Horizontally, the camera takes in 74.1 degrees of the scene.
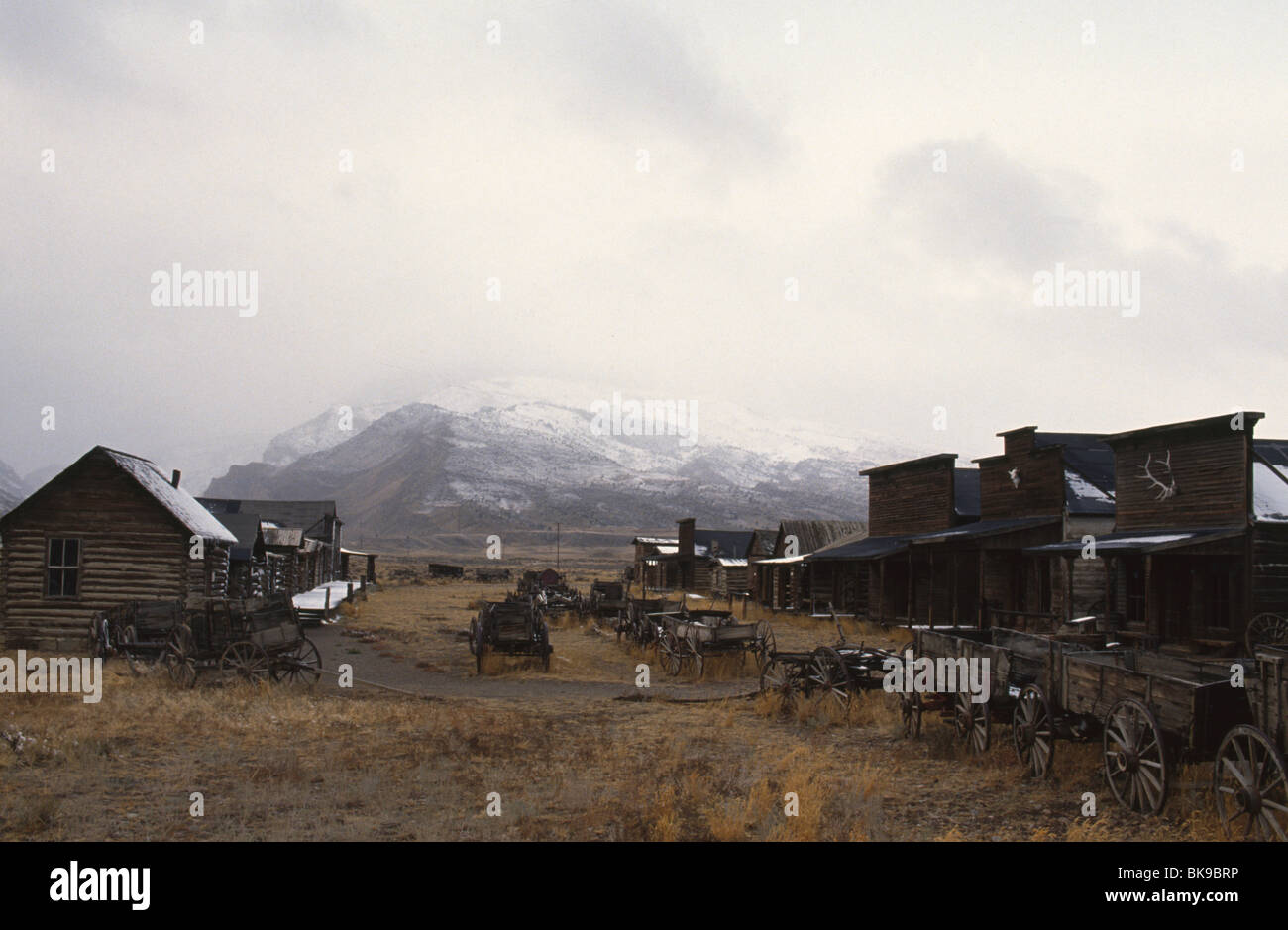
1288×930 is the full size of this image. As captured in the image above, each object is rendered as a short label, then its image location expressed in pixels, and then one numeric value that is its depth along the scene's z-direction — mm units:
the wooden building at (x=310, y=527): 43469
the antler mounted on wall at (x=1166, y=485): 19250
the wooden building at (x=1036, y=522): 23516
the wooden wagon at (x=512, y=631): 19484
